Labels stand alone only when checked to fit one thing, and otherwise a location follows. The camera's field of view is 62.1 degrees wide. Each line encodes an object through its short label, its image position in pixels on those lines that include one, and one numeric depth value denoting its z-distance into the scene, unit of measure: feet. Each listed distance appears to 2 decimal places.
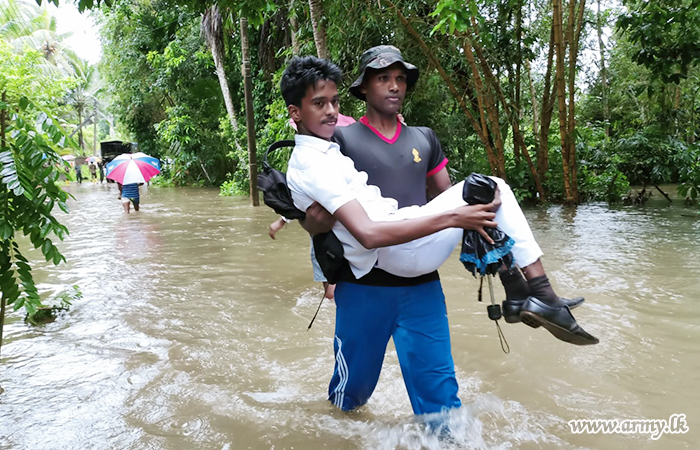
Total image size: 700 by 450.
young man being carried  7.46
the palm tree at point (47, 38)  116.16
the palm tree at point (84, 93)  145.66
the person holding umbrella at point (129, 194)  45.52
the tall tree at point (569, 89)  31.78
